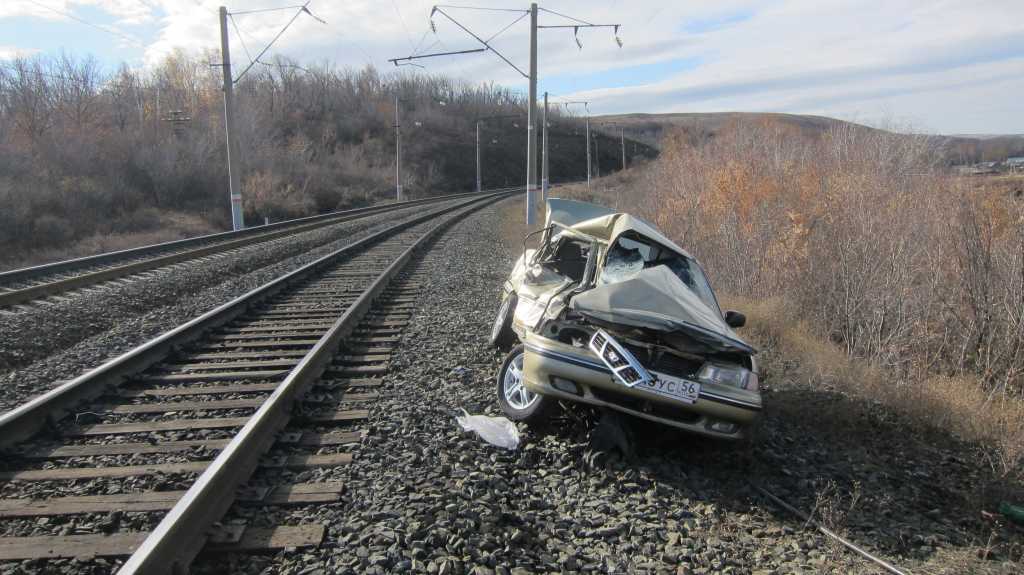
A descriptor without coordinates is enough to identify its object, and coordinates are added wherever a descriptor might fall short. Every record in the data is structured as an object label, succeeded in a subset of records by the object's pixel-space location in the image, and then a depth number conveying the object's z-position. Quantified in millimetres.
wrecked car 4473
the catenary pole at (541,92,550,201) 31016
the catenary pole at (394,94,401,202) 47750
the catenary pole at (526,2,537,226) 20297
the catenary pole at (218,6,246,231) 23312
